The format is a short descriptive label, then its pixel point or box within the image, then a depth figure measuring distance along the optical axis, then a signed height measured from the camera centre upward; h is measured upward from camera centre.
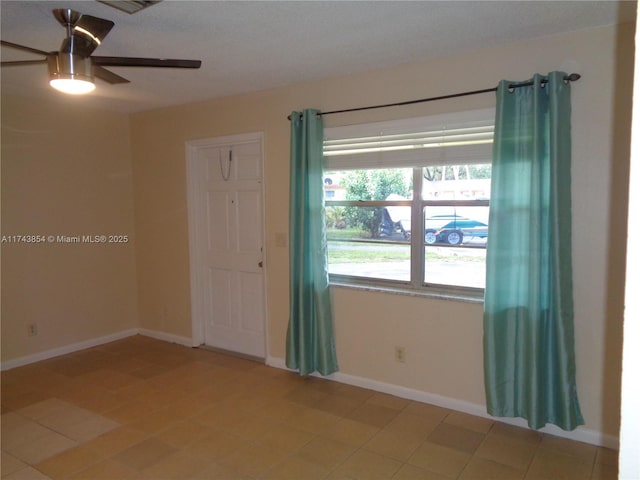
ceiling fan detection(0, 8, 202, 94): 2.12 +0.76
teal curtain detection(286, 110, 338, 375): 3.54 -0.37
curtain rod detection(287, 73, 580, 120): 2.60 +0.78
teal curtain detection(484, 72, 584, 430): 2.62 -0.33
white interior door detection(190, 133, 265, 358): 4.21 -0.31
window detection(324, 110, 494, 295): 3.05 +0.07
